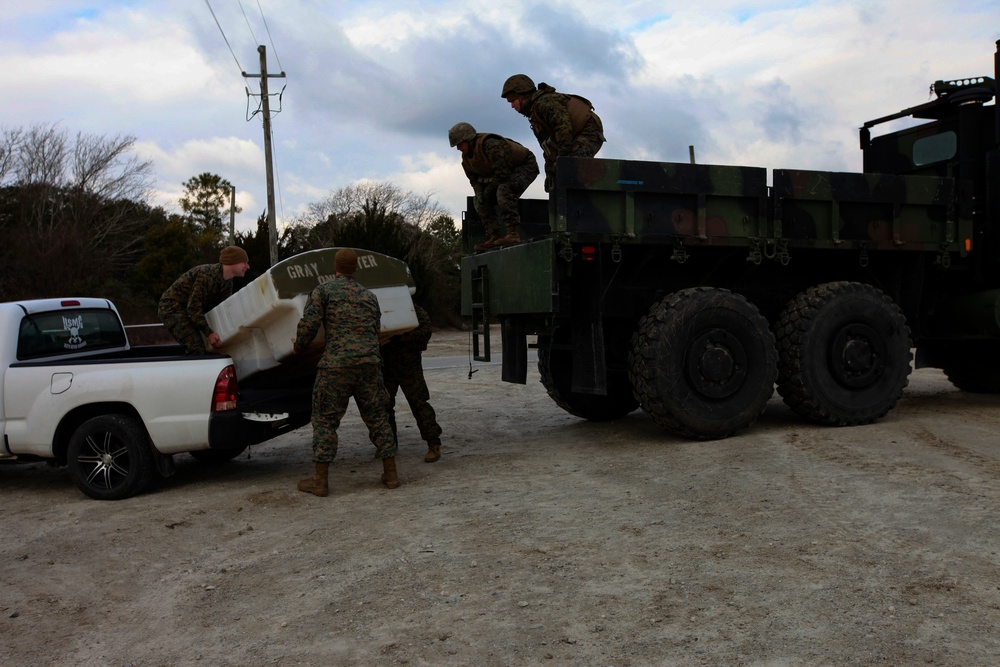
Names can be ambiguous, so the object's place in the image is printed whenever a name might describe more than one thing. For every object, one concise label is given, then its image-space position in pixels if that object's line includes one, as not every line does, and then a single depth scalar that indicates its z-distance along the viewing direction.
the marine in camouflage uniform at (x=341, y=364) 6.81
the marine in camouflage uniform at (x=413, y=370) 7.99
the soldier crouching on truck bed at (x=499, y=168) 8.67
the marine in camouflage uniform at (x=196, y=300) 7.68
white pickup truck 7.04
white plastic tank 7.04
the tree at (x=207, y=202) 54.38
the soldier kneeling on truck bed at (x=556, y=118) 8.39
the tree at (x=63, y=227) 29.03
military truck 7.83
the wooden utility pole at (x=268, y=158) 26.61
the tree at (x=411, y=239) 30.38
